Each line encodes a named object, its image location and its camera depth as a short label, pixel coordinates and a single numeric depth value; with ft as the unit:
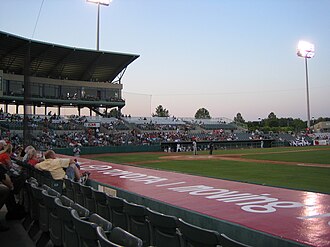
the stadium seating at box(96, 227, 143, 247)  8.56
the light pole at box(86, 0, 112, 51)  142.75
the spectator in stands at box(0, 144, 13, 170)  23.93
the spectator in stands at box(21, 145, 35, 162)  28.71
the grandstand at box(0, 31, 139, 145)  150.00
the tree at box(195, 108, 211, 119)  458.09
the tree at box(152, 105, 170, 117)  401.29
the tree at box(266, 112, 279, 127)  407.03
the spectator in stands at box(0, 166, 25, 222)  19.17
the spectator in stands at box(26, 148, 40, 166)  27.95
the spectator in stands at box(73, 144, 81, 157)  89.40
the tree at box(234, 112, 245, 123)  468.18
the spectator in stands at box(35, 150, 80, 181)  23.39
